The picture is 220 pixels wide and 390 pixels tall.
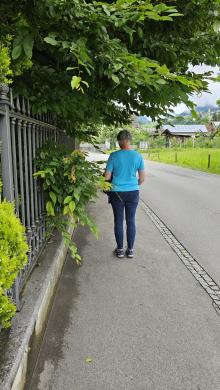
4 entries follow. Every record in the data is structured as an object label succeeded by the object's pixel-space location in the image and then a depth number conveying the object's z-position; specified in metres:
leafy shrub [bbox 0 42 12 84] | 2.15
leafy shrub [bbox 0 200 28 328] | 2.03
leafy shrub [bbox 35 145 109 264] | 3.53
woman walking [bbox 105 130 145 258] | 4.88
